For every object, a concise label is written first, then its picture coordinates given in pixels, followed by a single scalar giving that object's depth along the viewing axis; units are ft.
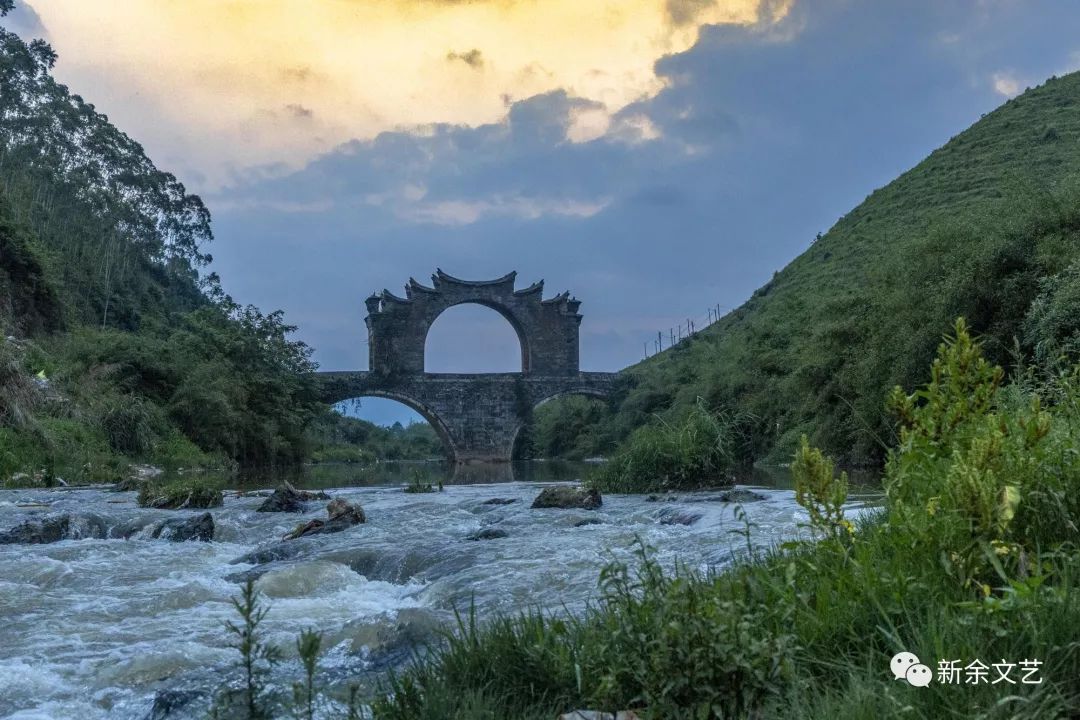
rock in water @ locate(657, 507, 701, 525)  30.99
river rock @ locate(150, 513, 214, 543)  31.32
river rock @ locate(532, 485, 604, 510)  38.47
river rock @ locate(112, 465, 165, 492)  52.03
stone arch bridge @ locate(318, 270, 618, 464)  149.79
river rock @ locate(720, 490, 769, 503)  37.47
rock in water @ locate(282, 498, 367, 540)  30.55
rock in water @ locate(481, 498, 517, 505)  42.98
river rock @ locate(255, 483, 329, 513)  41.32
